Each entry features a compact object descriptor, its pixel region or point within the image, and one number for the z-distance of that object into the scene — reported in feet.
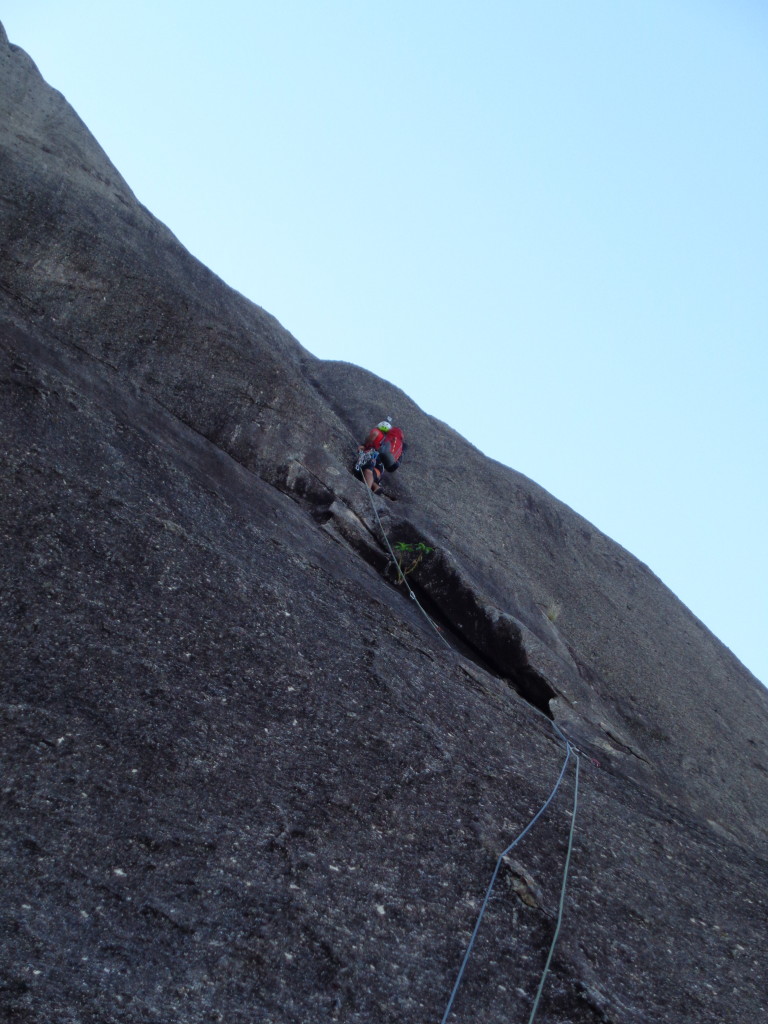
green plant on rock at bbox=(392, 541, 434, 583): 36.41
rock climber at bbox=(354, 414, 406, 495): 41.37
